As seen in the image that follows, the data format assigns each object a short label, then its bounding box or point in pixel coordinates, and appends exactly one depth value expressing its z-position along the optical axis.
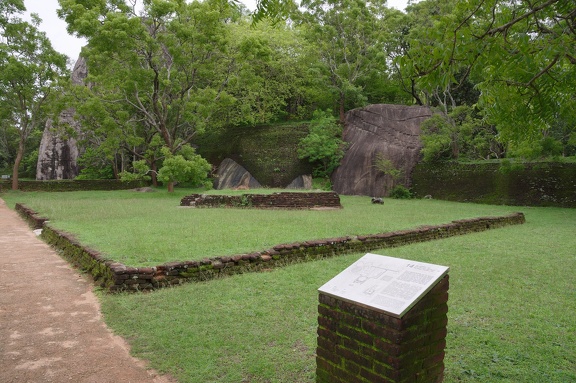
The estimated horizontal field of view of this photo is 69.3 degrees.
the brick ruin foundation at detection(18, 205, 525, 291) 4.86
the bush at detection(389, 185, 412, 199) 18.81
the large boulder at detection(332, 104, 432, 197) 19.83
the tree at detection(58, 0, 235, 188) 16.70
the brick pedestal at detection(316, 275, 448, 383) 2.26
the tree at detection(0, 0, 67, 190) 19.20
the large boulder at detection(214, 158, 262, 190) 22.68
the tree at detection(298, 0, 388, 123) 21.97
